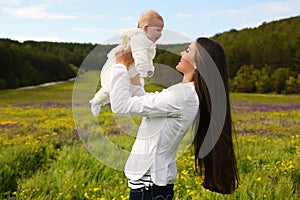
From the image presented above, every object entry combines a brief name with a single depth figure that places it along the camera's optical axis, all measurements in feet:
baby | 6.65
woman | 6.87
